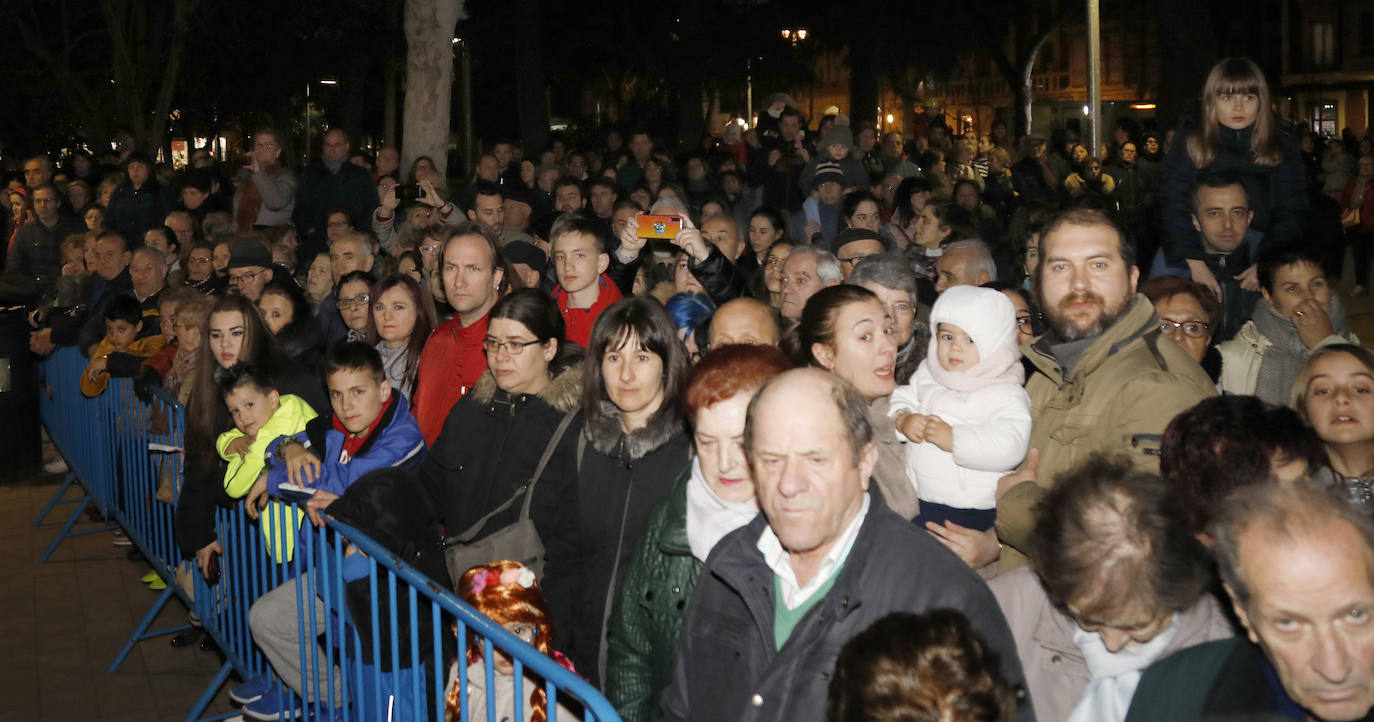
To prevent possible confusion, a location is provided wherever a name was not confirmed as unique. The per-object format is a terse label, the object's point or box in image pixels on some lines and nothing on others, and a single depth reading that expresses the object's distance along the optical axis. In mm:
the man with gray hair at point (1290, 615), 2520
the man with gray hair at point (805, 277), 7066
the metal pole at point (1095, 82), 17375
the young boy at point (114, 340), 9422
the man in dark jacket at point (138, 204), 15844
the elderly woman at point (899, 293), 5398
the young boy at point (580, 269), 6910
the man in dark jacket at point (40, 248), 15523
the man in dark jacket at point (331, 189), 13328
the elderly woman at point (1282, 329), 5668
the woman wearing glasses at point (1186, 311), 5480
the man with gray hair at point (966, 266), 7422
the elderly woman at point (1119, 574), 2984
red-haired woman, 3783
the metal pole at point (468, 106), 32562
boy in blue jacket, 5582
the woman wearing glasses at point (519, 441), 4824
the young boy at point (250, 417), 6156
